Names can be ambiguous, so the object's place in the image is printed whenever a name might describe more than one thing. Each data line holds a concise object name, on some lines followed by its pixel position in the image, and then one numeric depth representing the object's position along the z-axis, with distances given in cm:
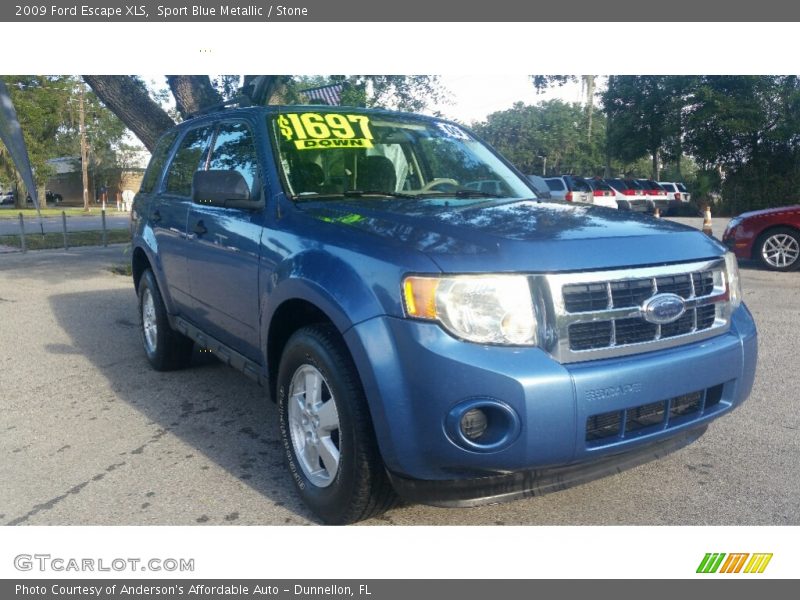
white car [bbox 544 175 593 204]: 2677
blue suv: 241
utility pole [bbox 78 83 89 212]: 4780
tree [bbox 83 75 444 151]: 1031
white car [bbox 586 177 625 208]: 2707
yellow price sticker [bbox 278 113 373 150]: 381
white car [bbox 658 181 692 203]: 3320
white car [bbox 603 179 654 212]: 2652
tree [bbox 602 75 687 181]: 3400
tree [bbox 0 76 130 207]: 3448
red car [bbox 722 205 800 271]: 1066
